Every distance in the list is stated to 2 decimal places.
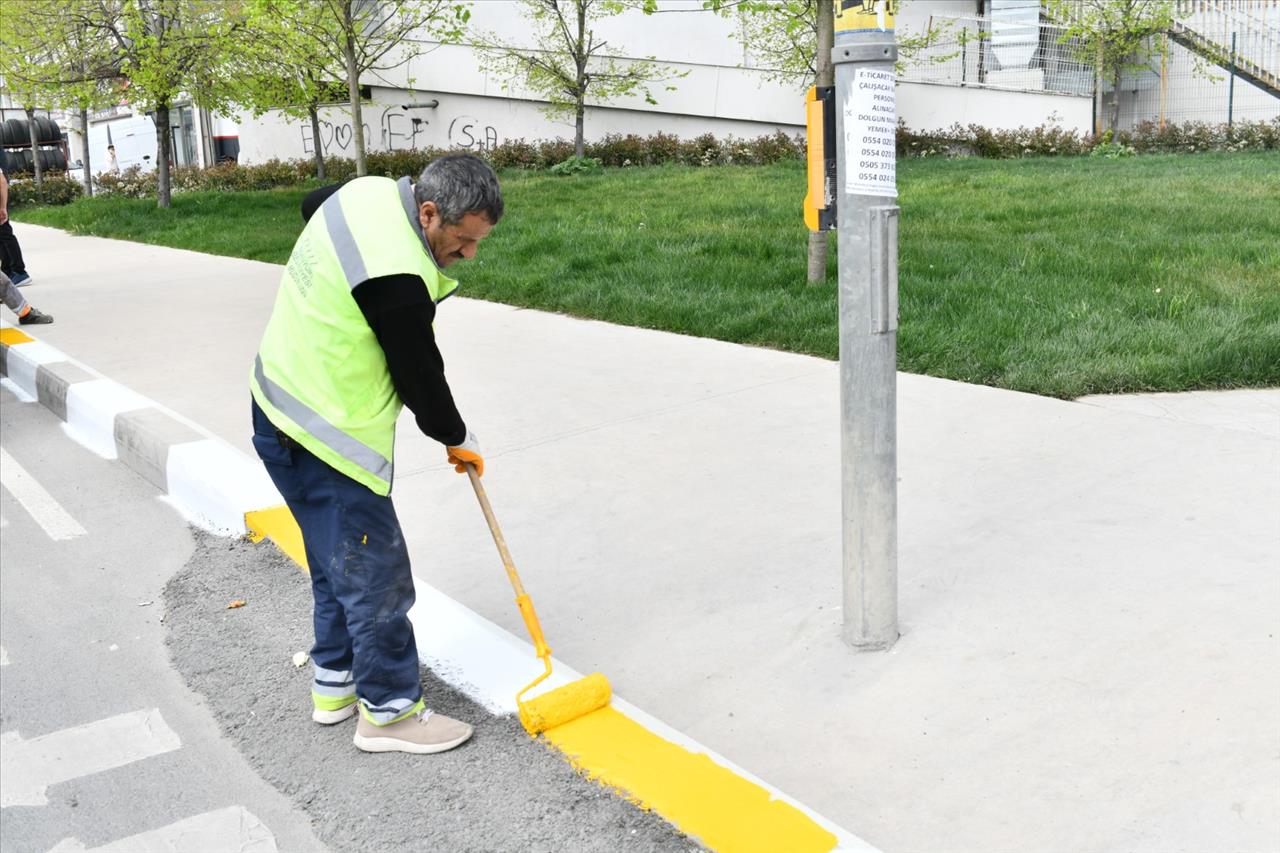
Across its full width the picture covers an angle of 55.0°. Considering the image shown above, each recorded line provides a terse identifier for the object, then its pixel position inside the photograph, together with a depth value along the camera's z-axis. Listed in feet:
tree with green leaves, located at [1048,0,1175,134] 69.72
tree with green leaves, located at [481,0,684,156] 73.00
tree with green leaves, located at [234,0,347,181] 52.75
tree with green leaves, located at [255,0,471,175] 50.21
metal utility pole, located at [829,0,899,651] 10.23
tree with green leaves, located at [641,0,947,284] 69.97
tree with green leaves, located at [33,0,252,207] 56.80
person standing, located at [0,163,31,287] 36.96
